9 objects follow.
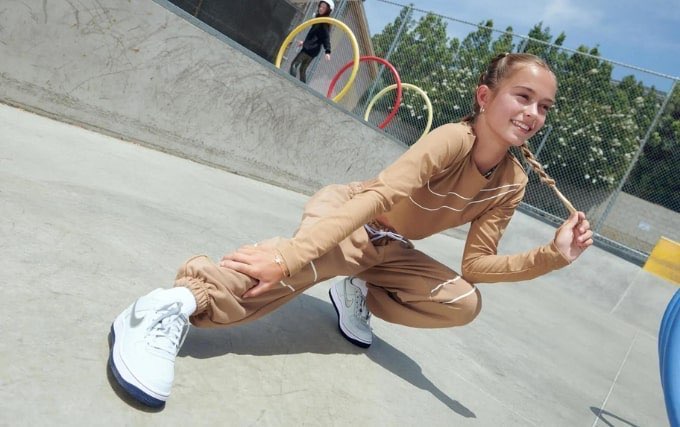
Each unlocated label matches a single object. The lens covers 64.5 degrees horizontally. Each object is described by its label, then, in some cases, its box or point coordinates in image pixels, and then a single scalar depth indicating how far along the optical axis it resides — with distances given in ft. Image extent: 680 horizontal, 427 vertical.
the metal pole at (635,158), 28.60
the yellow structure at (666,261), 28.17
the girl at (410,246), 5.41
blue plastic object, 5.06
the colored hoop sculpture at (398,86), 28.51
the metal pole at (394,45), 34.88
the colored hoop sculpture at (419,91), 28.47
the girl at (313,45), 30.07
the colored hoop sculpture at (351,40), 24.45
